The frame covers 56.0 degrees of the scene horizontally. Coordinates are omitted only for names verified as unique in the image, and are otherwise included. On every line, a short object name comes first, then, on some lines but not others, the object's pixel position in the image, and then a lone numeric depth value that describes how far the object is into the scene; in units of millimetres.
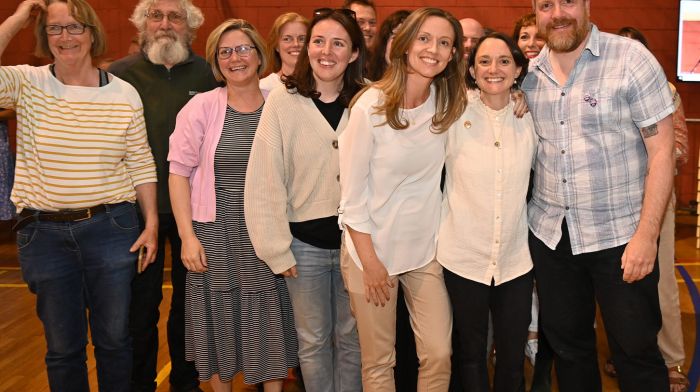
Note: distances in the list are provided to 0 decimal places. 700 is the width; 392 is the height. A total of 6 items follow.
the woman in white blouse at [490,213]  2523
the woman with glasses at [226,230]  2836
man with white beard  3242
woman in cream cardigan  2676
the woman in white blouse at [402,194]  2463
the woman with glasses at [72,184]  2572
